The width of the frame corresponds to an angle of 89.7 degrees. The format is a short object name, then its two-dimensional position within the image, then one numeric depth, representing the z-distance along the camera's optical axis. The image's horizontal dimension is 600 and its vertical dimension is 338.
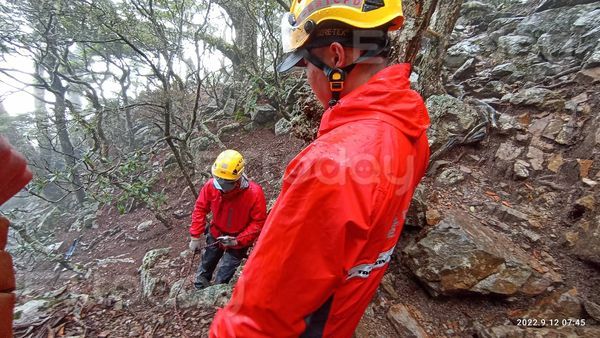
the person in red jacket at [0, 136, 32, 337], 0.99
